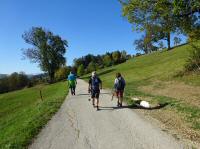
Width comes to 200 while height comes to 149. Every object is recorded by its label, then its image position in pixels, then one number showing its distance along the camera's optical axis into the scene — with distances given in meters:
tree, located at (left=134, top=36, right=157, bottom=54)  65.85
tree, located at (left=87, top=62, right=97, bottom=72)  55.54
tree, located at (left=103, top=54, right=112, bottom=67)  55.52
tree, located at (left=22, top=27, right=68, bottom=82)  38.21
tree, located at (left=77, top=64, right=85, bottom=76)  55.57
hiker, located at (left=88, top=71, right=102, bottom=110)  8.69
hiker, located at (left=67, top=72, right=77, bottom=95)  13.11
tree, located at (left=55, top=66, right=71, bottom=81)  49.33
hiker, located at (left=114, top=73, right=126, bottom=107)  8.73
